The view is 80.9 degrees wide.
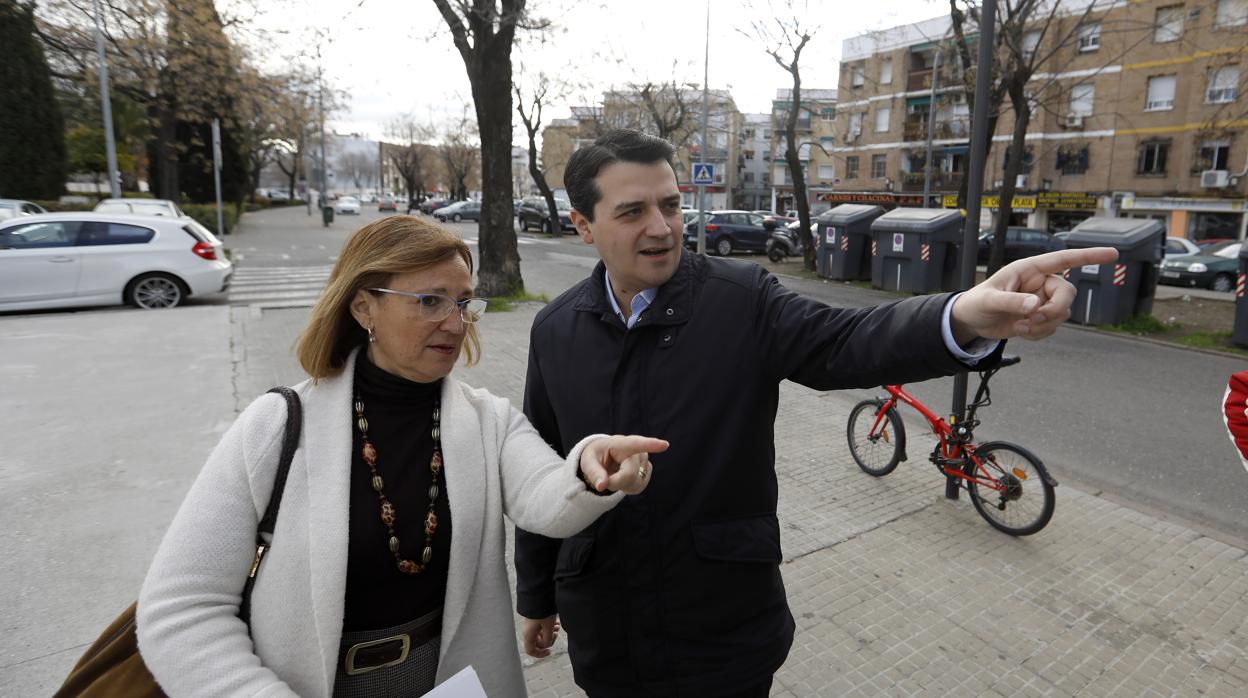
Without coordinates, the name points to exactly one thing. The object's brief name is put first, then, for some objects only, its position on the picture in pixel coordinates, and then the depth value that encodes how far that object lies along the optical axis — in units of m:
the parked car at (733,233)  24.69
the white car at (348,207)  57.00
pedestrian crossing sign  16.34
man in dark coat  1.73
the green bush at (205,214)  25.77
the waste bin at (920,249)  14.98
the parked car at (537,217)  35.00
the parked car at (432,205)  50.59
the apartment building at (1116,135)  29.39
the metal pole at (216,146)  22.23
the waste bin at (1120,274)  11.64
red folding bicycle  4.32
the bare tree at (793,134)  17.70
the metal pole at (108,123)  17.63
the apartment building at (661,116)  30.16
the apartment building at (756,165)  78.25
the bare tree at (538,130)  33.38
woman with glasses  1.41
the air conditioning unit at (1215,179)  29.45
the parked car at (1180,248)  20.80
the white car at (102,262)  10.72
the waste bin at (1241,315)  10.22
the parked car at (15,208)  14.79
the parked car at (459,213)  45.88
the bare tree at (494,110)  11.58
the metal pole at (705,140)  17.59
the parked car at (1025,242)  20.10
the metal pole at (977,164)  4.65
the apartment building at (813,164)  50.84
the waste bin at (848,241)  17.45
